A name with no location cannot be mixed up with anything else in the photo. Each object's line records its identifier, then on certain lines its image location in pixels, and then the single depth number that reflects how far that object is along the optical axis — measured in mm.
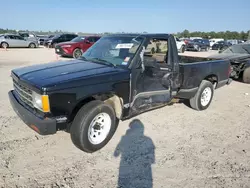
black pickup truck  3160
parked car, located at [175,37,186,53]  23977
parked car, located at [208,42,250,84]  9281
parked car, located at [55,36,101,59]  15773
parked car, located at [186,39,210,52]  30297
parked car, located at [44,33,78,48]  24938
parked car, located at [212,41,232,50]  35125
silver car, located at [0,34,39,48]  24156
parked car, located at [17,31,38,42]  34403
